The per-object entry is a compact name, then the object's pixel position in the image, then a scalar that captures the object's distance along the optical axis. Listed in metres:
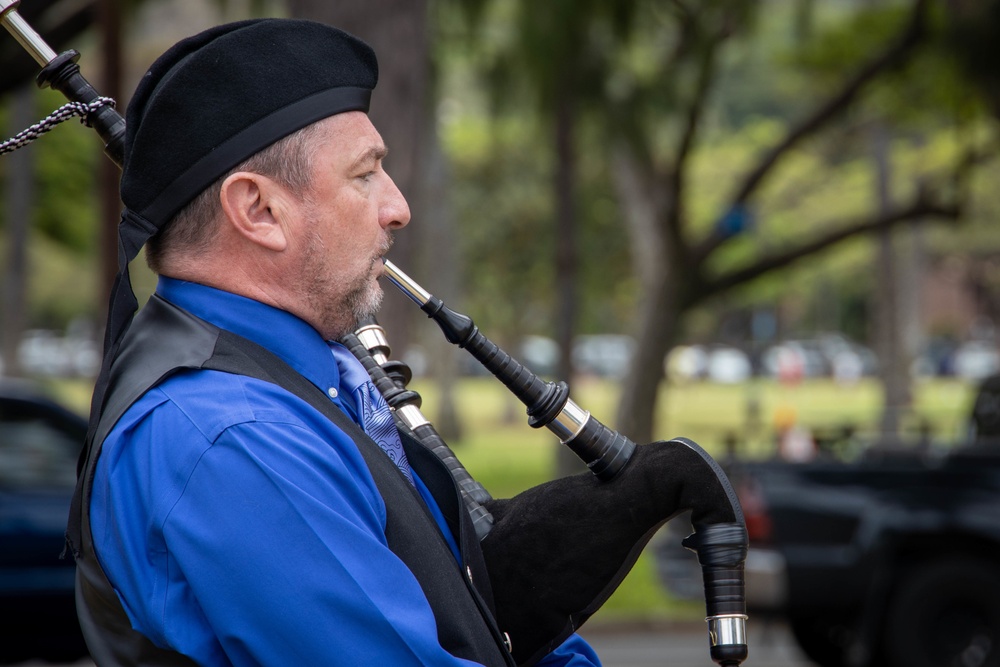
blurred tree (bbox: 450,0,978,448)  23.62
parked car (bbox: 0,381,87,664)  12.57
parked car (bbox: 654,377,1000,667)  13.25
